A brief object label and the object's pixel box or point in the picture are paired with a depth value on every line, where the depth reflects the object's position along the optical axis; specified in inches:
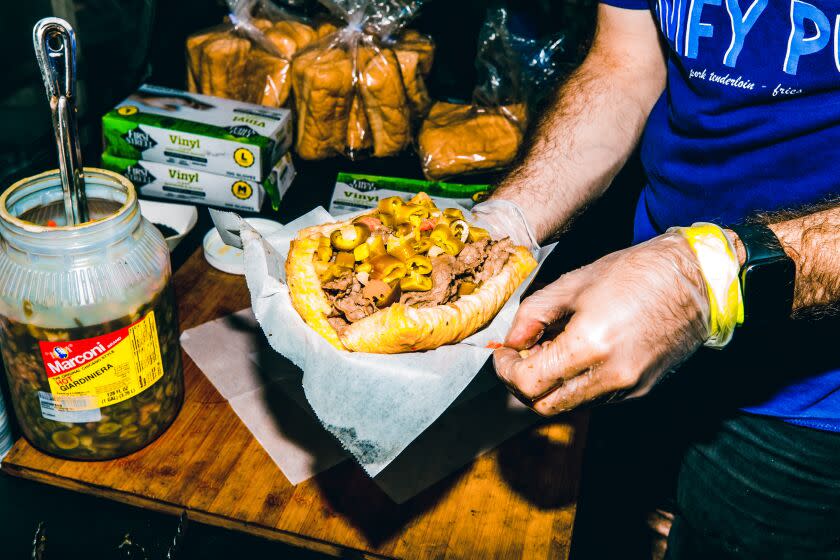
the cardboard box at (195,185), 79.4
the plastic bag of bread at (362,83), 85.8
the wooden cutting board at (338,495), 46.1
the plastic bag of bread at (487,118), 86.3
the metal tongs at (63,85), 37.1
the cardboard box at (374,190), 78.2
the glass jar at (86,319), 39.9
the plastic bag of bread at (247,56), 87.7
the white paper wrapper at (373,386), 42.7
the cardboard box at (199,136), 77.2
